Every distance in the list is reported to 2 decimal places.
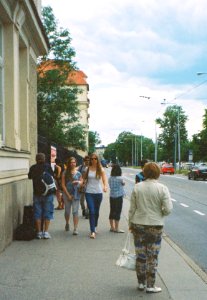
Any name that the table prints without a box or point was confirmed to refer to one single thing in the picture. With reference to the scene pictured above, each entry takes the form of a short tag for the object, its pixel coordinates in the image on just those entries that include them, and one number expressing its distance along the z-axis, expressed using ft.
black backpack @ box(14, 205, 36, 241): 30.73
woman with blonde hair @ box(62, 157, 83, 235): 34.17
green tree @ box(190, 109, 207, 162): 262.06
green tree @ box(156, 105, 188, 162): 395.96
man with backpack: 31.76
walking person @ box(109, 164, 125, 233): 35.17
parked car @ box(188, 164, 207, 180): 146.72
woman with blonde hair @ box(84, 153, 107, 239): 32.55
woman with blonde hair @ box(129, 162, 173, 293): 18.65
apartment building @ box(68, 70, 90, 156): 359.66
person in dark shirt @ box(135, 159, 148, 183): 33.04
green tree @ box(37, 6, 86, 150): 151.12
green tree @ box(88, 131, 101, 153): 459.40
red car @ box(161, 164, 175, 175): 219.20
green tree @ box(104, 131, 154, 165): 532.64
